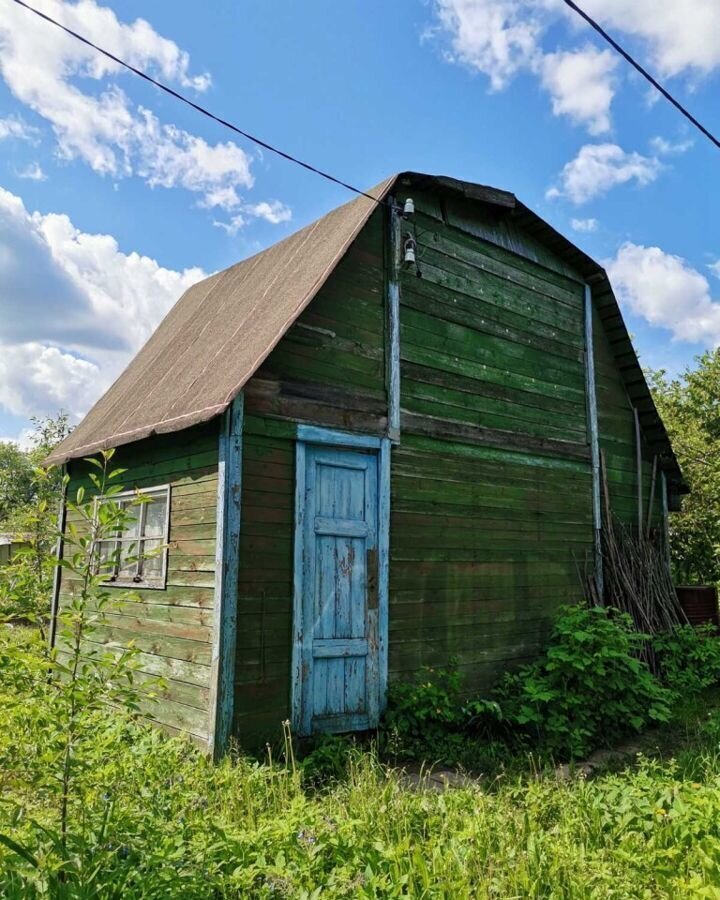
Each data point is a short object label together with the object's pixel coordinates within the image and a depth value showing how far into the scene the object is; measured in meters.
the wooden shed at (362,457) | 6.13
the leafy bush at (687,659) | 9.11
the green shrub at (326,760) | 5.56
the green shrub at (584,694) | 7.01
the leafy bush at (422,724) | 6.40
